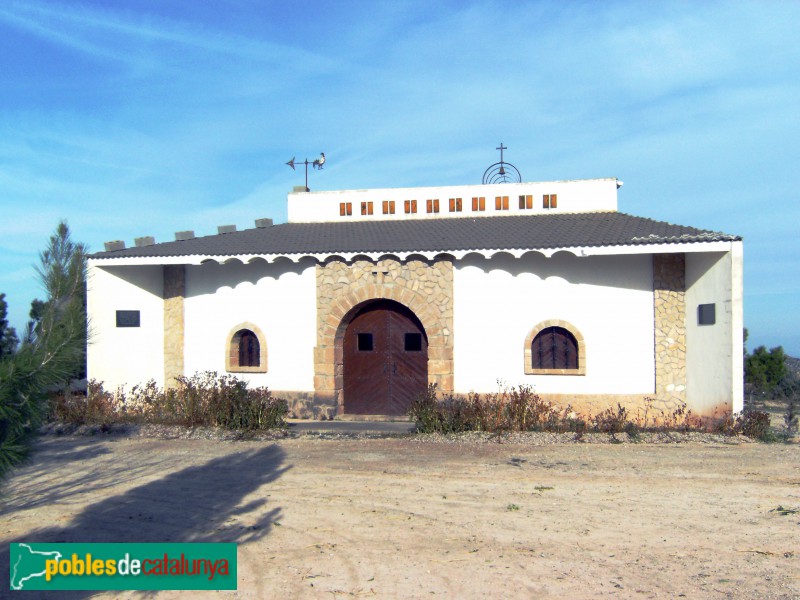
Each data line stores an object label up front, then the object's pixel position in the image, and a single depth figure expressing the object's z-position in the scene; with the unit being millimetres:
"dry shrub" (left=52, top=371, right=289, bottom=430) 11961
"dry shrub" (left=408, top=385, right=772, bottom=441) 11406
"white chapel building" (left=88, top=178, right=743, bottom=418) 12914
